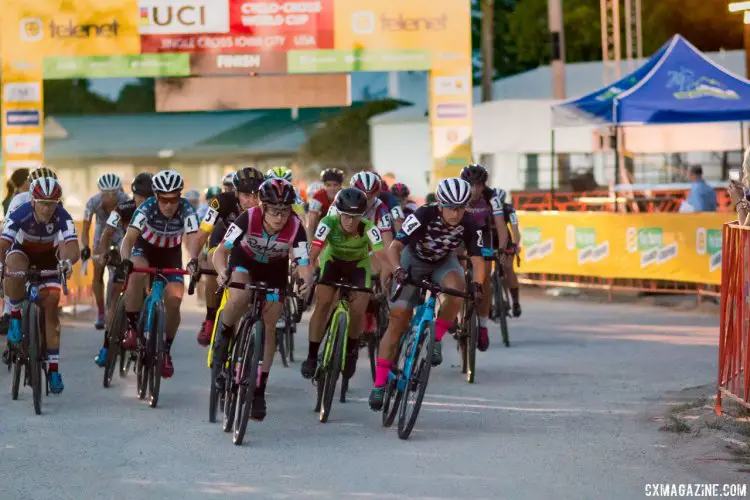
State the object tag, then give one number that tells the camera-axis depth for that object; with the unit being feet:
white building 106.42
